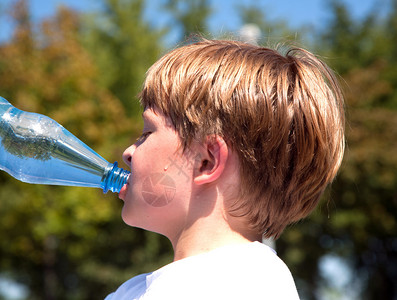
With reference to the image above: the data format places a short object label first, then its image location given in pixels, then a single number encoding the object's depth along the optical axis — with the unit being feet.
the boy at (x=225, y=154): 6.87
